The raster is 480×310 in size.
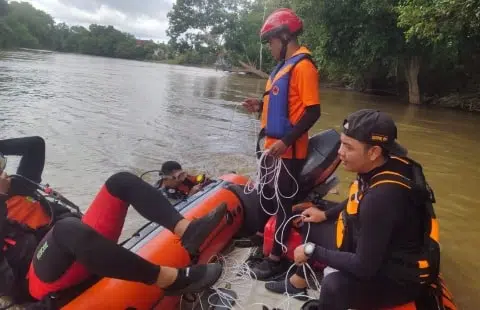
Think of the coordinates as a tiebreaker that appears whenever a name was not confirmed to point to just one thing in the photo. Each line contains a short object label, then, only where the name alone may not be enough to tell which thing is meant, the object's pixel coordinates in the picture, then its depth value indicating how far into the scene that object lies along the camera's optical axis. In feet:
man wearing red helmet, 8.83
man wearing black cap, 5.77
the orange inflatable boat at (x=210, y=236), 7.04
